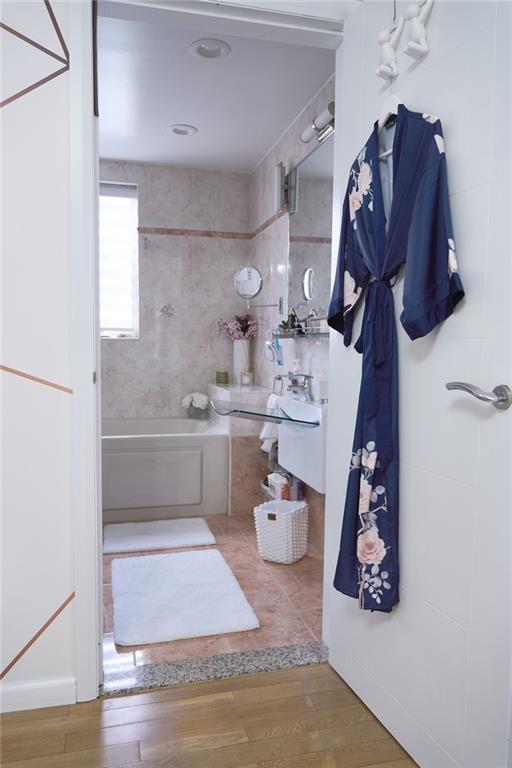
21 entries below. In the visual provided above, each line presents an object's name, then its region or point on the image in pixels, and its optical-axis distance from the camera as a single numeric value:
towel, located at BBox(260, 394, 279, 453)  3.32
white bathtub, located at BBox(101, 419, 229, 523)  3.62
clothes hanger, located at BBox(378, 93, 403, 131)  1.57
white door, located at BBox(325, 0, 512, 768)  1.23
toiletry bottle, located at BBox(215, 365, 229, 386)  4.53
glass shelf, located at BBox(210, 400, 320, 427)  2.40
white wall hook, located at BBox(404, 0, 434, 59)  1.44
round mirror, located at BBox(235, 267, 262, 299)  3.99
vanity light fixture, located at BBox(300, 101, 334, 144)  2.72
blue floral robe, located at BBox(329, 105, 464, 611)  1.38
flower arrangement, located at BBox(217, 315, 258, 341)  4.44
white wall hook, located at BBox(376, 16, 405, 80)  1.60
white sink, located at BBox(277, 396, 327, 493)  2.51
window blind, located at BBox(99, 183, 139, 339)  4.48
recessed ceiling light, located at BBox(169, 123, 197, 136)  3.68
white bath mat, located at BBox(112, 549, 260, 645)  2.26
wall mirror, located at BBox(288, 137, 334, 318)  3.01
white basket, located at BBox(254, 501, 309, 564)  2.98
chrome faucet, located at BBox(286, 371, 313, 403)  3.04
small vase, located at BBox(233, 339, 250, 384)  4.40
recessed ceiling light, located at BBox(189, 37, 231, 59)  2.62
